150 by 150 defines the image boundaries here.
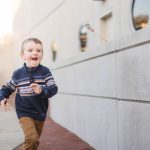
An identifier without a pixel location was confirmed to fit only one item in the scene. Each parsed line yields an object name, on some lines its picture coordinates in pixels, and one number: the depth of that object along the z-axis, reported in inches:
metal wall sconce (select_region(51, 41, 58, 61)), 533.0
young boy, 208.5
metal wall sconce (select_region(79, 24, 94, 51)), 363.9
